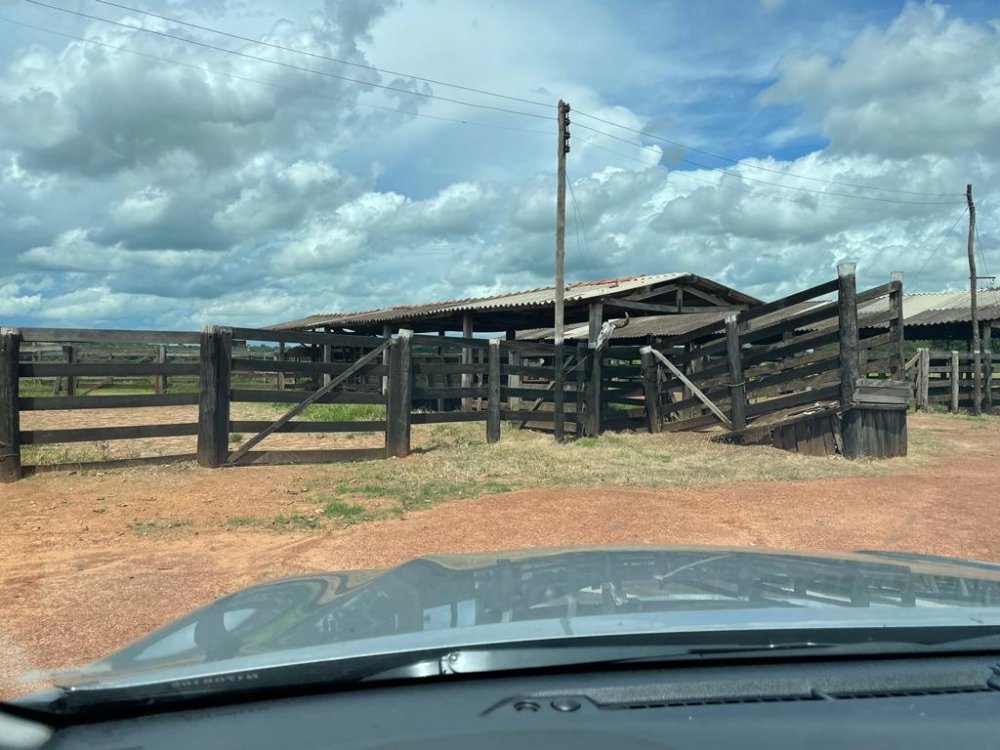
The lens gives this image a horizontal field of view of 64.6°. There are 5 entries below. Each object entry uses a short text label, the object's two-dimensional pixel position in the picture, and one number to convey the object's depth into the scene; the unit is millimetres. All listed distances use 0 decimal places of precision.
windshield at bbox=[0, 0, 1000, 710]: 2150
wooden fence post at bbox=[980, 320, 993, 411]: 21875
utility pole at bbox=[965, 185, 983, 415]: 21484
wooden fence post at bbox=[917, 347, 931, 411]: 21750
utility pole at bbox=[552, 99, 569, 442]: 14758
